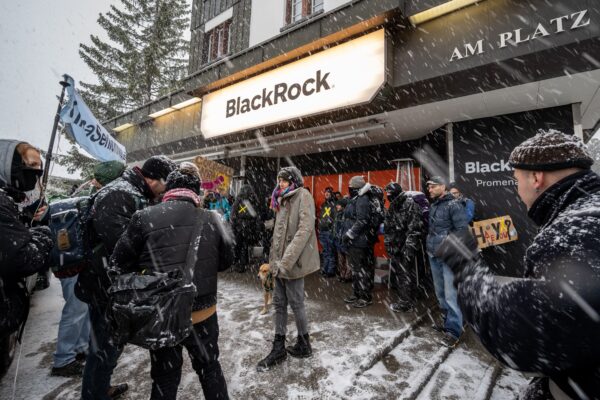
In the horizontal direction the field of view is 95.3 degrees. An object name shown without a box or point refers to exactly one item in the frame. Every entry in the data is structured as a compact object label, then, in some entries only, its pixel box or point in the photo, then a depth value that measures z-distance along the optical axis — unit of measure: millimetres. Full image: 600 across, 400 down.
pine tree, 17188
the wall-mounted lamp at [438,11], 4488
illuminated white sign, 5035
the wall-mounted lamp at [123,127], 11356
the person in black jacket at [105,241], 2148
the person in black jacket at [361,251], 4969
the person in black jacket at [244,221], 7234
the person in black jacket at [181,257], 1805
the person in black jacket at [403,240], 4711
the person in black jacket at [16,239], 1669
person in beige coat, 3043
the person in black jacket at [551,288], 863
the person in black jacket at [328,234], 7145
